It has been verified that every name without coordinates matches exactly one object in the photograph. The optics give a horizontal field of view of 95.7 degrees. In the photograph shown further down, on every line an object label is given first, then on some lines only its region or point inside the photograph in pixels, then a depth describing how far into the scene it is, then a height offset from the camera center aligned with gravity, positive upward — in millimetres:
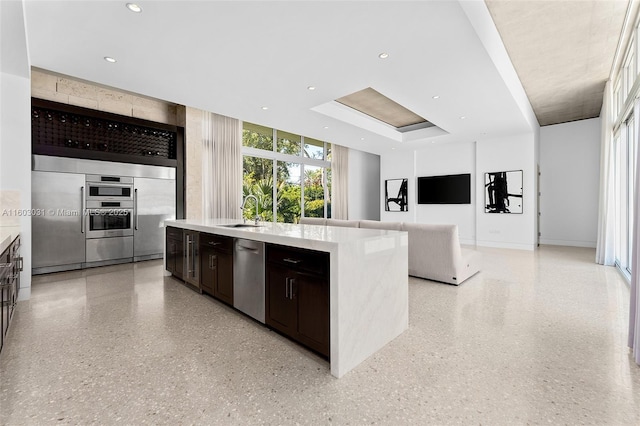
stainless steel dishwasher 2441 -597
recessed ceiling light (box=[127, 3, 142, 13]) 2424 +1722
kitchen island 1791 -511
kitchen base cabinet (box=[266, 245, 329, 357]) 1916 -613
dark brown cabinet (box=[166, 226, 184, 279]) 3789 -566
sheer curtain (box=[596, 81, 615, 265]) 4855 +251
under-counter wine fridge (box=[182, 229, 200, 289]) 3400 -574
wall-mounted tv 7855 +597
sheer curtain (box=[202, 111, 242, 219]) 6043 +960
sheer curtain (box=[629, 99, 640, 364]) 1970 -539
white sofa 3721 -565
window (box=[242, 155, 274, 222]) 6944 +643
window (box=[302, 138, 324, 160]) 8289 +1812
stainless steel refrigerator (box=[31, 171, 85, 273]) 4211 -157
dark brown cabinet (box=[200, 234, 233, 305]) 2834 -586
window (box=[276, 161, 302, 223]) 7645 +509
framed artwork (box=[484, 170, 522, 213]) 6953 +455
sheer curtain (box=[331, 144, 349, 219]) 8875 +893
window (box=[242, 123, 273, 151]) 6913 +1824
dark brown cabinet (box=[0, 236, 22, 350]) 2000 -575
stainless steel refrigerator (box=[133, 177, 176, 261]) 5156 -29
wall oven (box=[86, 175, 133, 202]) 4668 +379
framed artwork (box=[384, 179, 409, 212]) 9062 +484
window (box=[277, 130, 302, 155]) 7598 +1815
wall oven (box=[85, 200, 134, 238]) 4660 -137
